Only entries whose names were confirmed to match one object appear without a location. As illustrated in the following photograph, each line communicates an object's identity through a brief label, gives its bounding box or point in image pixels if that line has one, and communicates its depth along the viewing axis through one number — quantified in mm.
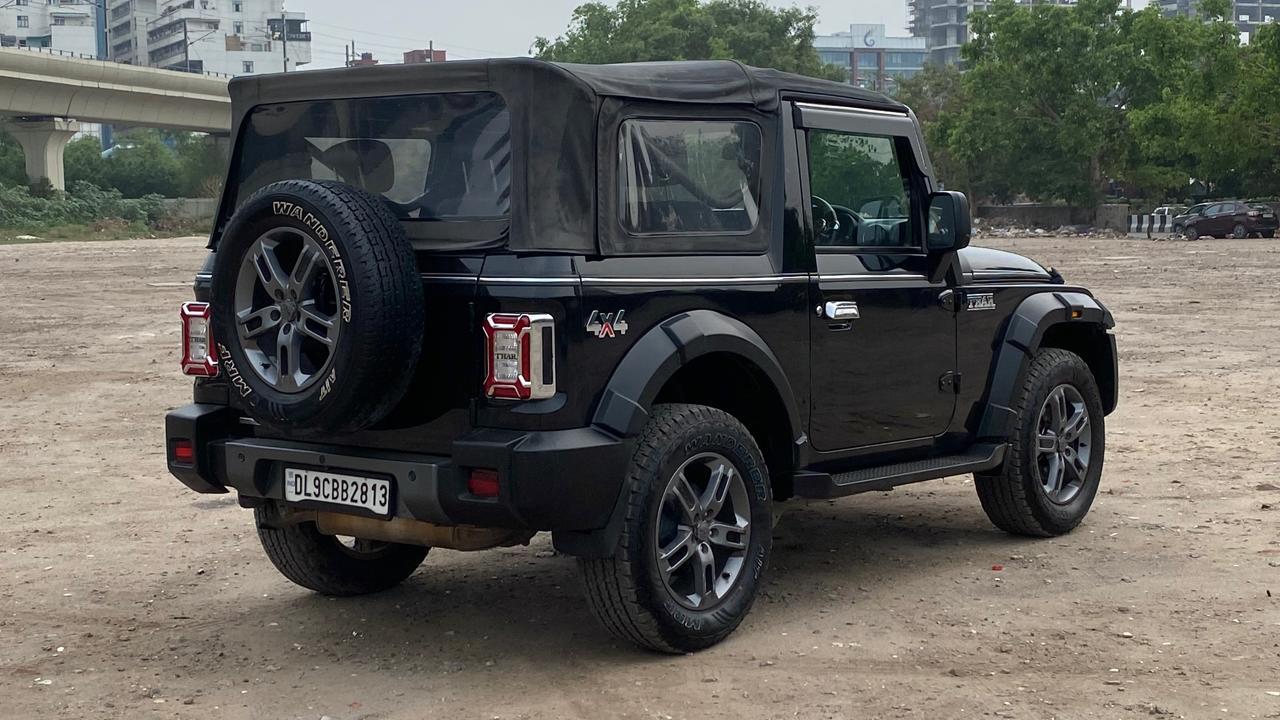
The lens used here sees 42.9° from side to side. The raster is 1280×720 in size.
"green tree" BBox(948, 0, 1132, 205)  66875
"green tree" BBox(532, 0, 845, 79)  98938
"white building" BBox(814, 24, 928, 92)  166688
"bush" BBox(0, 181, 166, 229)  61969
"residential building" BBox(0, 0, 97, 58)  160875
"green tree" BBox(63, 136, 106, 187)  94438
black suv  5066
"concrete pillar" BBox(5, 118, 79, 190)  70312
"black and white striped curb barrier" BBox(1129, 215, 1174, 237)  53438
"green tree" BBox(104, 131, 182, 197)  96688
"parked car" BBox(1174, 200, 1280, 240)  48375
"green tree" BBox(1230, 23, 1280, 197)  55625
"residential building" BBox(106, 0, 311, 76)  162875
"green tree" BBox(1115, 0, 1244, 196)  57781
